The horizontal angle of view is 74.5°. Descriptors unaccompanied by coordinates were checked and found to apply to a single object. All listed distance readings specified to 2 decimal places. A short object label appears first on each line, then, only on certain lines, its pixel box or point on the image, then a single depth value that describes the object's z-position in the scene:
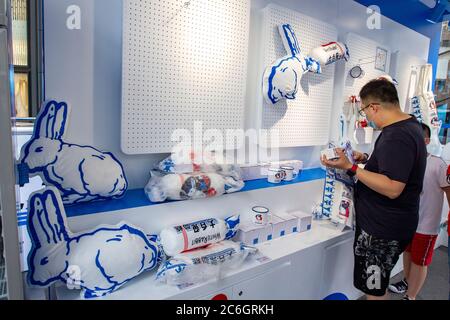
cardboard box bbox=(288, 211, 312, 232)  1.89
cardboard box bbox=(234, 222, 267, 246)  1.63
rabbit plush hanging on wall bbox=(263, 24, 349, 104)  1.87
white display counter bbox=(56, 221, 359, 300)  1.21
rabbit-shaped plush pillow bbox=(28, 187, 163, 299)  1.06
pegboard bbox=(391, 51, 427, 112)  3.13
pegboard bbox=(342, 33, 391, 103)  2.55
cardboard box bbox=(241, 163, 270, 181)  1.94
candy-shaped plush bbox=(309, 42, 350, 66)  2.14
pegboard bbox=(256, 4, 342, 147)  1.95
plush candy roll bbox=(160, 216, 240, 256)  1.35
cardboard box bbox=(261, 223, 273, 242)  1.70
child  2.09
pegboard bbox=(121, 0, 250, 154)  1.45
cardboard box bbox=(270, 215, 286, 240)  1.75
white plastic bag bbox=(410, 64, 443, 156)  3.35
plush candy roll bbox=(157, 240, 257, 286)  1.24
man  1.36
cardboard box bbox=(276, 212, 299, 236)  1.82
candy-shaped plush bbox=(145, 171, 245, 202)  1.43
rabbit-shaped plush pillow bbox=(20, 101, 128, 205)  1.15
